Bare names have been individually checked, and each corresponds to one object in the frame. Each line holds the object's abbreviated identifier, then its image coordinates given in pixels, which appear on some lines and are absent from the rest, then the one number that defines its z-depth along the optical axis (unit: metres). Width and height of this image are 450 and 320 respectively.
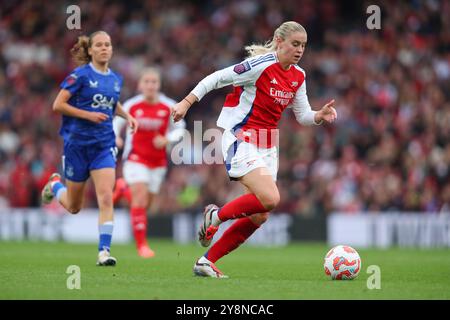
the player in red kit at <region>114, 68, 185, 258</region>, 24.47
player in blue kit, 18.77
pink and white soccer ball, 16.11
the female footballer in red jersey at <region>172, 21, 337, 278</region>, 16.02
